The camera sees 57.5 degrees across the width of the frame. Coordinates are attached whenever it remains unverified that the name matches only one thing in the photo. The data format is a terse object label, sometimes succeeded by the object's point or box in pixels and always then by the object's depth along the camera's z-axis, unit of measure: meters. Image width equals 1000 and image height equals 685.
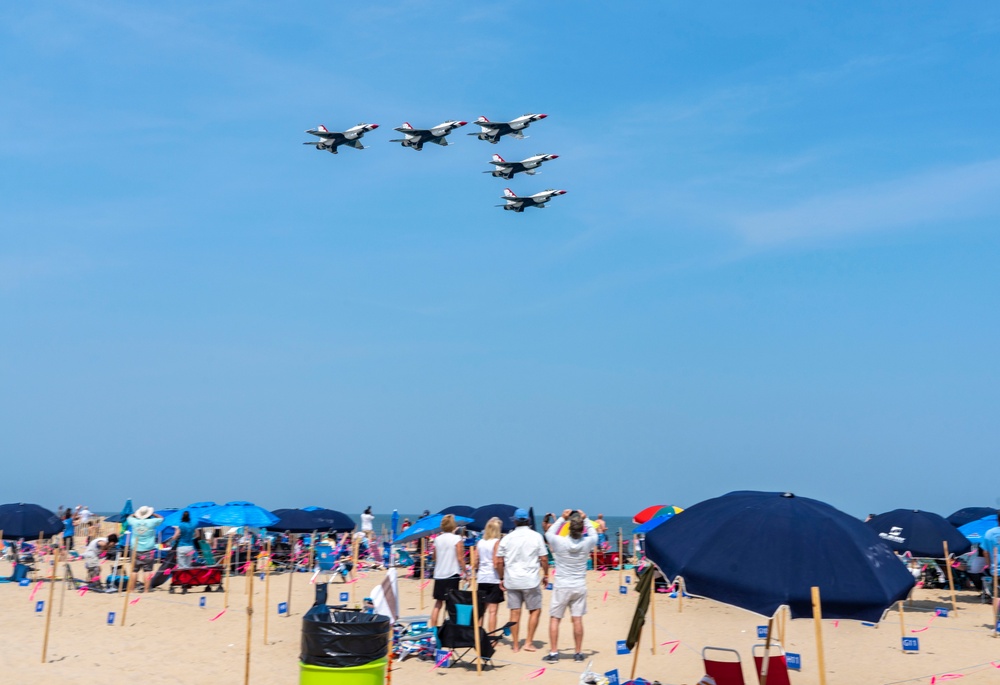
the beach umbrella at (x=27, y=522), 19.95
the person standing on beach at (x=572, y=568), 10.46
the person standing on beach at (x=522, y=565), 10.95
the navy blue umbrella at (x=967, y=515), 25.53
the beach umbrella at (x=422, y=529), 16.45
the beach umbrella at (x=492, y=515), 24.06
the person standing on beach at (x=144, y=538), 18.86
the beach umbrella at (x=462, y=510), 26.25
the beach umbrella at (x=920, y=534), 17.03
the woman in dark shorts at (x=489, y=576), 11.33
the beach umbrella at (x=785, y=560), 6.44
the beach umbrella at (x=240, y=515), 20.27
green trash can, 7.30
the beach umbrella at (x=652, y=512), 22.92
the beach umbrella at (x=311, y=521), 21.62
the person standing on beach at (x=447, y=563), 11.52
